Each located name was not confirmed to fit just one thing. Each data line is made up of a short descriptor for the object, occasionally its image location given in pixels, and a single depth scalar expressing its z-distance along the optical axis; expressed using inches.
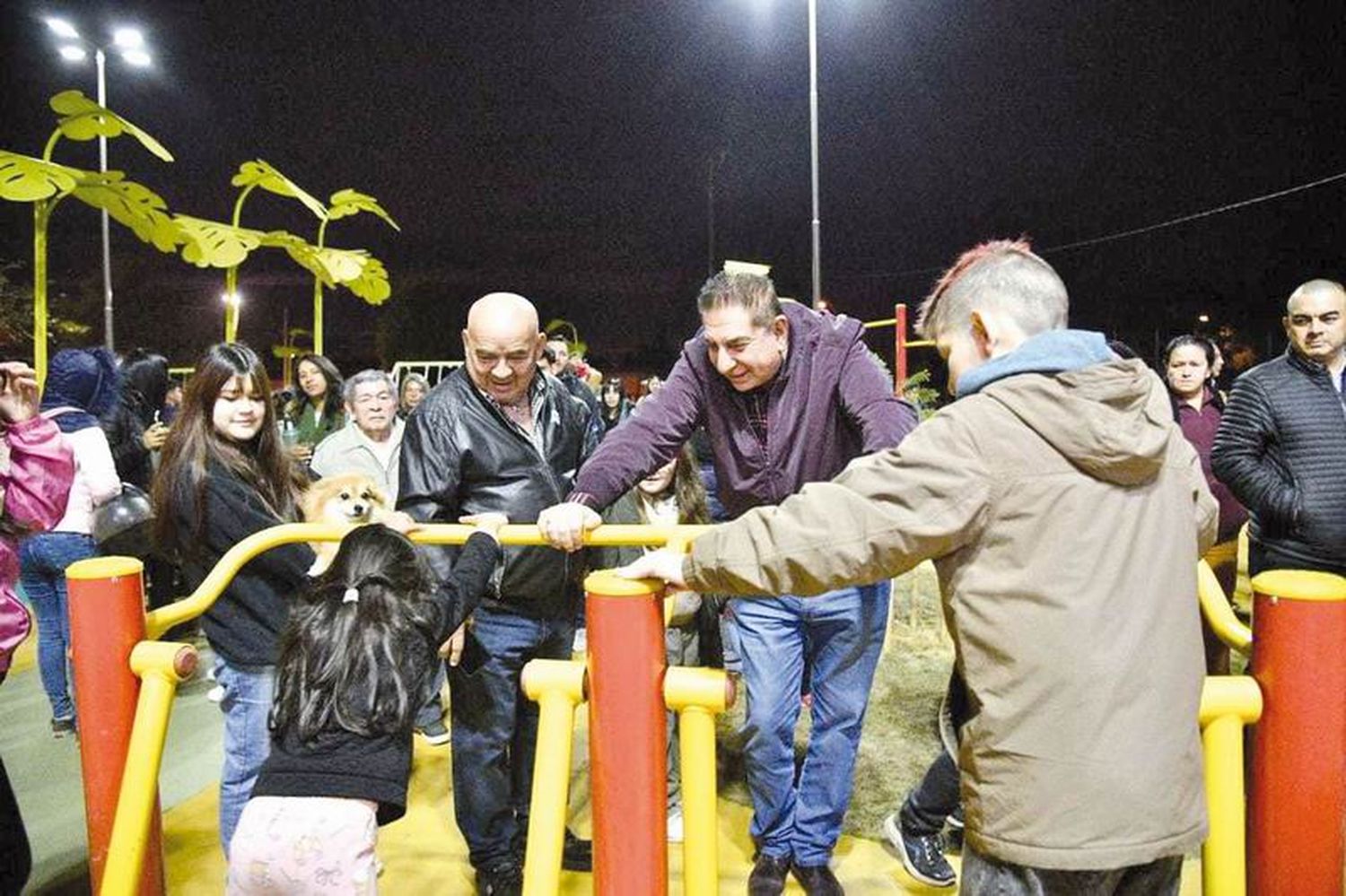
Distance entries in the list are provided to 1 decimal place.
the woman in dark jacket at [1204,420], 163.6
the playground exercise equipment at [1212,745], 64.2
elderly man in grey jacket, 173.2
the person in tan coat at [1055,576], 56.4
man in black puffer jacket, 125.7
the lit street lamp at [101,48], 389.3
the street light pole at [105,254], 420.8
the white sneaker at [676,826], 129.6
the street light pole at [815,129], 405.1
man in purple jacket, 103.6
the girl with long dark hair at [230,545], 101.3
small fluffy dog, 118.3
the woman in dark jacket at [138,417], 201.2
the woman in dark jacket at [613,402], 375.2
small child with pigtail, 75.5
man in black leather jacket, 107.1
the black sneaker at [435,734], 166.4
